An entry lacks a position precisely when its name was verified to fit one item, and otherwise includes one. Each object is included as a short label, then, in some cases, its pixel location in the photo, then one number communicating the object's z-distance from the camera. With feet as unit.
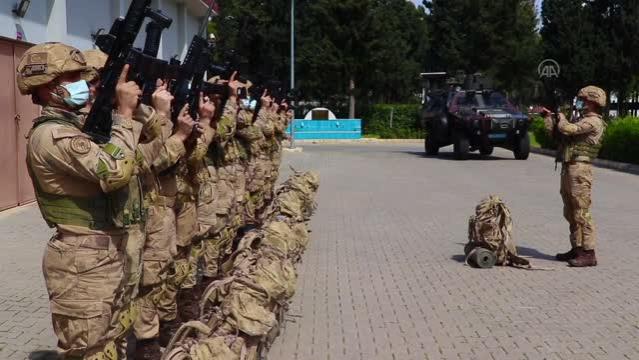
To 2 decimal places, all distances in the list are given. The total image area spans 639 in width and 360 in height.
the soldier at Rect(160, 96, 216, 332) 16.74
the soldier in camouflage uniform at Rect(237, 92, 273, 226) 28.57
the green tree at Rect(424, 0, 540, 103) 151.84
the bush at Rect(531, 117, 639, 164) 67.05
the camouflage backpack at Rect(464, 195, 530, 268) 25.91
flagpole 110.11
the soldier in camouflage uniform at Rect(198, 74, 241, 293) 21.09
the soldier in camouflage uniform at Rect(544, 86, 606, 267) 25.93
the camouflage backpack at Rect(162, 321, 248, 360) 12.25
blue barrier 116.16
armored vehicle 71.20
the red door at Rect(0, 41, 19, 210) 35.01
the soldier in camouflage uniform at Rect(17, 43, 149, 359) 10.82
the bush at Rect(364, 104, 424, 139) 125.70
